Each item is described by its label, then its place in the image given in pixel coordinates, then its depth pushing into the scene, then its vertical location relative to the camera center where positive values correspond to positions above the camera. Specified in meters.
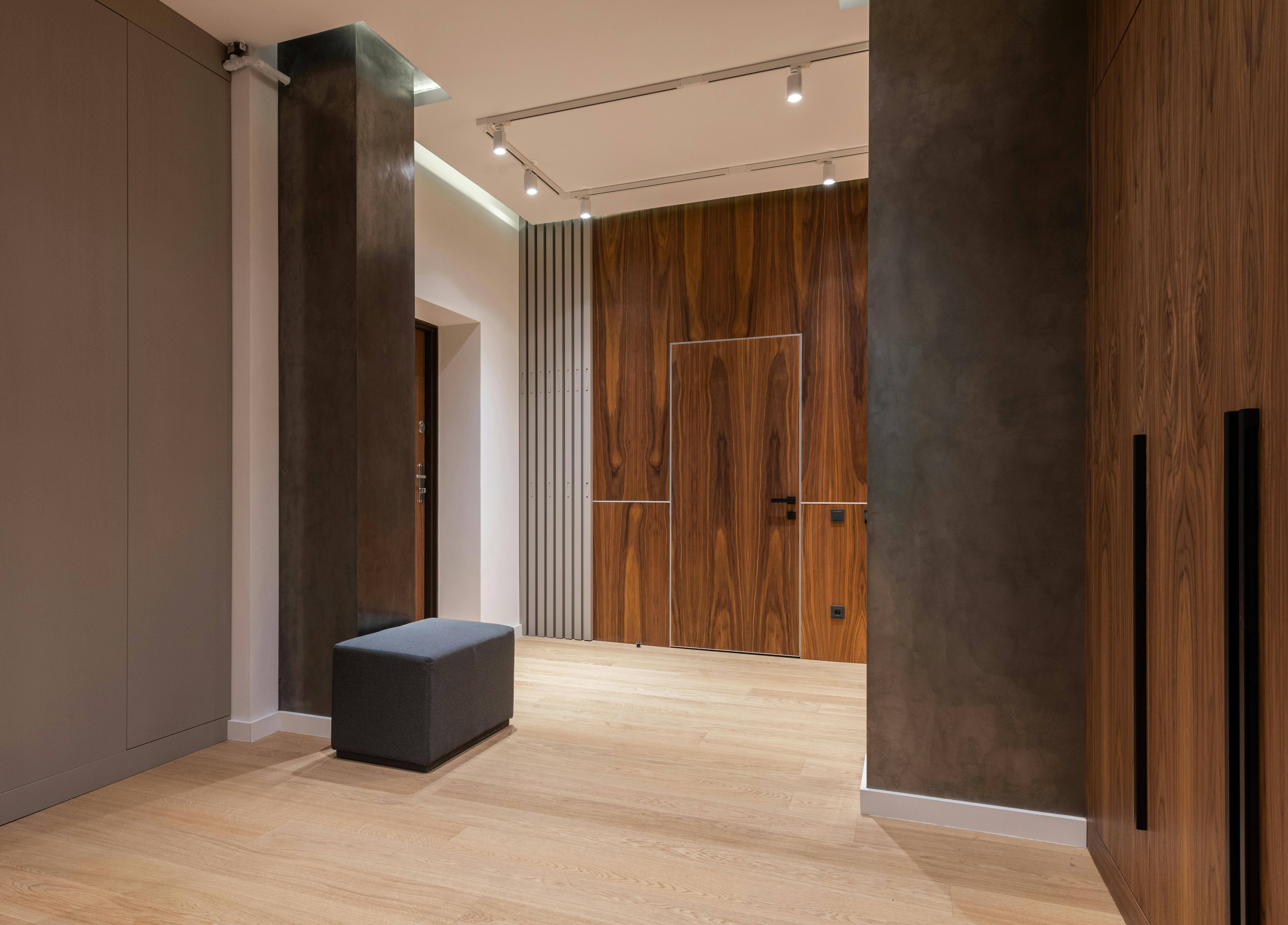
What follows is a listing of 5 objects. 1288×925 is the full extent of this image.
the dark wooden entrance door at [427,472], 5.17 -0.01
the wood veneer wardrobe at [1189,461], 1.22 +0.01
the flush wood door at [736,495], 4.90 -0.19
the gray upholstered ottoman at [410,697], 2.88 -0.93
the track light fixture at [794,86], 3.23 +1.72
